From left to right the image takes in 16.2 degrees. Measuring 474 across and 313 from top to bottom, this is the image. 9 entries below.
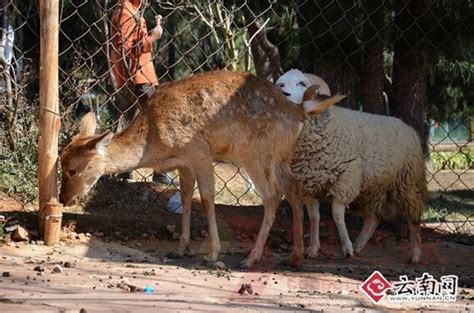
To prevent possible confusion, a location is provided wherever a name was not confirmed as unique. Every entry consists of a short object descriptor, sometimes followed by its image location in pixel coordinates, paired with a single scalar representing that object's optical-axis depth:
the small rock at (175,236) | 12.14
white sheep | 12.19
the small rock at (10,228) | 10.73
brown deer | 11.15
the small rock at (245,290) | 8.92
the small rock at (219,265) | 10.47
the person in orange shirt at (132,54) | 13.13
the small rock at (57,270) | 9.19
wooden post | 10.85
